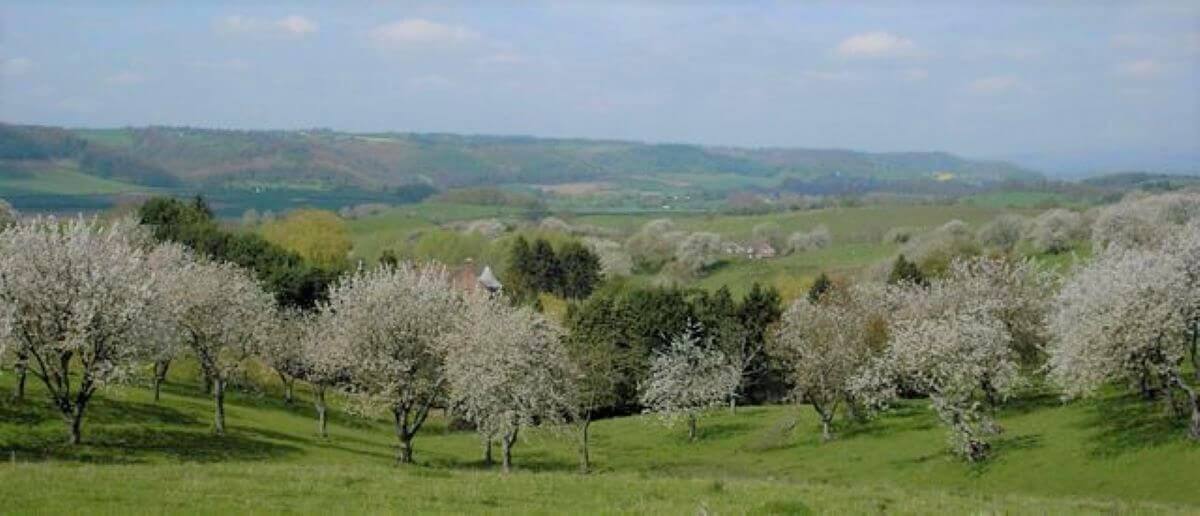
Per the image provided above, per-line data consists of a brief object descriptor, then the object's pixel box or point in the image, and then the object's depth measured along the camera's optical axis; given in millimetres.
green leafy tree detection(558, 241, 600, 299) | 134250
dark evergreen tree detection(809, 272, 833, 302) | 93475
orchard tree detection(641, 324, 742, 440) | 66562
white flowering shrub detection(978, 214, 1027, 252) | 153225
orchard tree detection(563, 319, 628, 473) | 51000
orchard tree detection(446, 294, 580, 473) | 44397
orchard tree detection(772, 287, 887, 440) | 58688
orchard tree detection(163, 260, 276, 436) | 49844
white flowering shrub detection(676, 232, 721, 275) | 169750
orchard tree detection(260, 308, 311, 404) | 67625
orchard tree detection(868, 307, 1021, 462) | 46844
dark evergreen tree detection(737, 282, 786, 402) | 85481
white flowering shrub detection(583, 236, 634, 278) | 160912
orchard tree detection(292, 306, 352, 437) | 44344
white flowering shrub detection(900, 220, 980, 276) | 105875
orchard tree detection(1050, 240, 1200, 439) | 40719
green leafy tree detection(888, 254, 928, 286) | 94250
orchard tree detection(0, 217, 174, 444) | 36750
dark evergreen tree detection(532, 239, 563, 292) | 133625
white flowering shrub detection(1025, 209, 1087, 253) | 138125
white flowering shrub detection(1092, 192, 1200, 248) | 109938
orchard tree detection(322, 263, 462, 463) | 42562
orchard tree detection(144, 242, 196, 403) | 40469
